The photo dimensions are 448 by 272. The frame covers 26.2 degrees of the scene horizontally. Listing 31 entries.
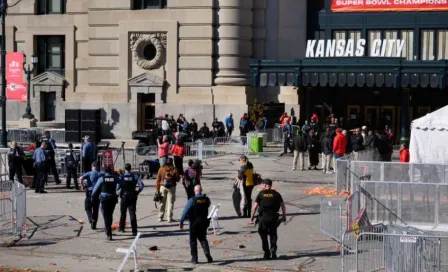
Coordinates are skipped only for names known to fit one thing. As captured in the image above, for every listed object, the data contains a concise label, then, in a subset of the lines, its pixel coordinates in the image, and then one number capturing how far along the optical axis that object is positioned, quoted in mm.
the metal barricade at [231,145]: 43375
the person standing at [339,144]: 33656
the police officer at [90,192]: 23033
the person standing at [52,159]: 30458
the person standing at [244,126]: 47438
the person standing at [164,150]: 32250
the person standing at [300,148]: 35781
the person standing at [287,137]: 41719
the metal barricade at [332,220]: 20750
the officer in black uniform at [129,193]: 22031
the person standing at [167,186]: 23953
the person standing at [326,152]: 34875
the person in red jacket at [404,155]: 31562
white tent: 29469
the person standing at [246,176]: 24344
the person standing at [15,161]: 30762
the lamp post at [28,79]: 52300
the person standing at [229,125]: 48969
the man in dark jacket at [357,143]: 34656
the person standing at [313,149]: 36031
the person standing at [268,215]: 19422
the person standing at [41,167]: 29844
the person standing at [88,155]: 31844
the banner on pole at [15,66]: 43594
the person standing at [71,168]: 30641
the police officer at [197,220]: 19203
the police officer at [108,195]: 21594
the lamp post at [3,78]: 38781
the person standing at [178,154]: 31000
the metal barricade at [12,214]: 22047
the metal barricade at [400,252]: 16625
